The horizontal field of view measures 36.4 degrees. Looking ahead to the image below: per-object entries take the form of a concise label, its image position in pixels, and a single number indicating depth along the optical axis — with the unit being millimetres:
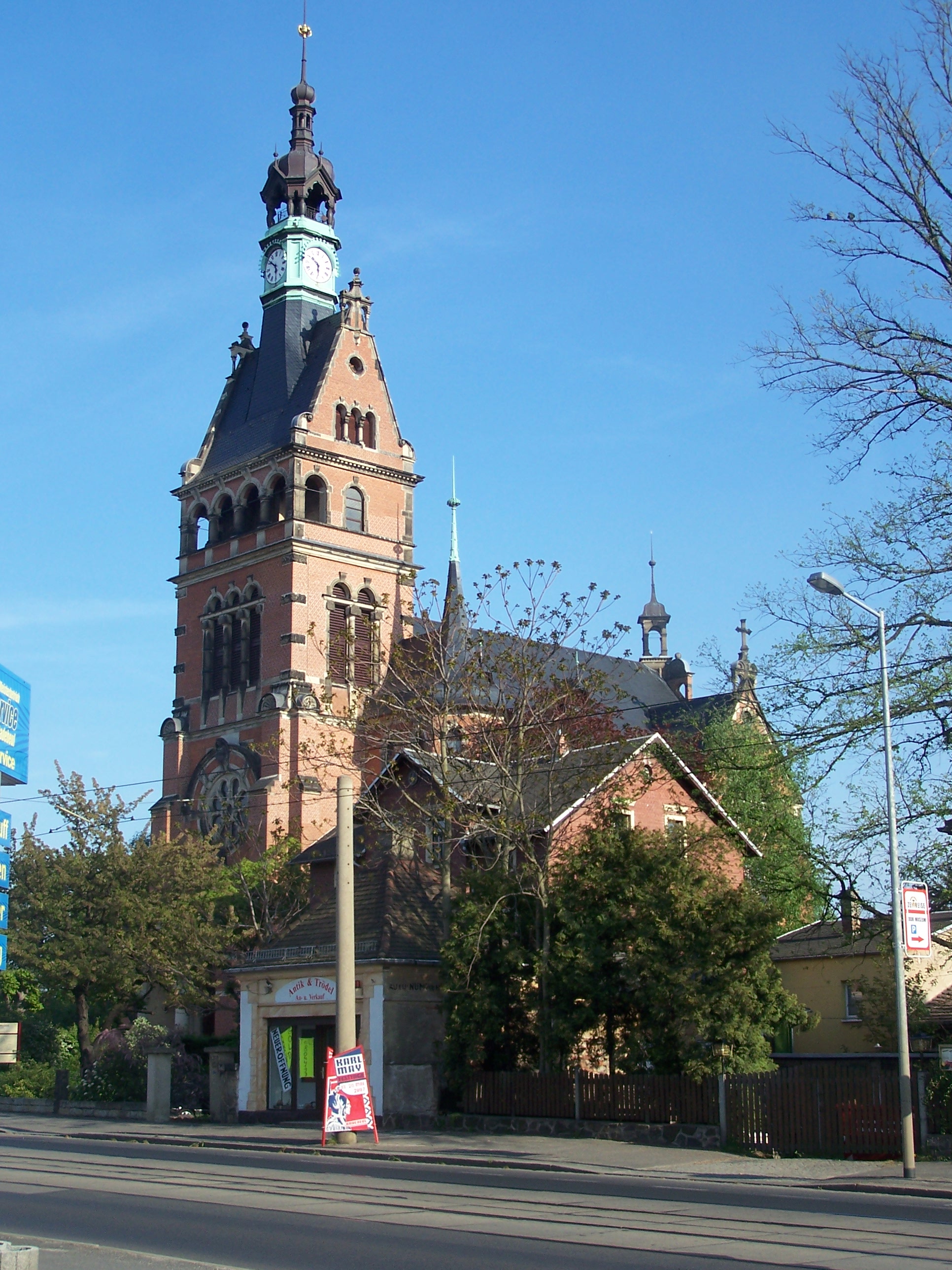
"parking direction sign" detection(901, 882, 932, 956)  20797
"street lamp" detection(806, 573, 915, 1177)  19859
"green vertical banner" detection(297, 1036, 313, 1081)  32844
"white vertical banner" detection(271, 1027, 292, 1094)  32906
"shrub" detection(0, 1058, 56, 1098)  40688
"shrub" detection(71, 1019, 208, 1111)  36656
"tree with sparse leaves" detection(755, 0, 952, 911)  21844
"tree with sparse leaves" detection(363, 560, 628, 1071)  30406
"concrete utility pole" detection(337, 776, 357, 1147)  27609
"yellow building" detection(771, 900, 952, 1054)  34062
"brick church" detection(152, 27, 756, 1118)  58031
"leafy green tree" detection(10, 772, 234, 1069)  39906
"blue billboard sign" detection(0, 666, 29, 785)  12938
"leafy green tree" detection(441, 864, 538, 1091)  29031
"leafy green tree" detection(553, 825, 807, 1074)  25719
